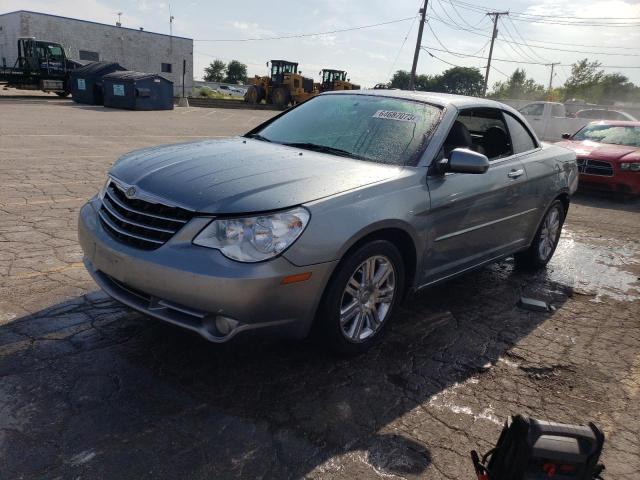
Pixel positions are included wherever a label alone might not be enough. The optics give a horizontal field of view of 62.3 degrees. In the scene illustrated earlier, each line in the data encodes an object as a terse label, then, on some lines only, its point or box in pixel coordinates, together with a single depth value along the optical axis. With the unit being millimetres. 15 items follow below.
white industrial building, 46656
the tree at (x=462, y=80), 106062
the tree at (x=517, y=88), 89562
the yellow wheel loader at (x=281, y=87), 33094
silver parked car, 2676
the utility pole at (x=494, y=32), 47625
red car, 9688
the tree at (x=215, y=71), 109438
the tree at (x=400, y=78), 91312
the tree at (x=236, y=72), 107375
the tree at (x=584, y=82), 65938
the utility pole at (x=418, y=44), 32719
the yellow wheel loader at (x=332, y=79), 35125
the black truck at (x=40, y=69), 27500
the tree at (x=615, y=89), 66125
